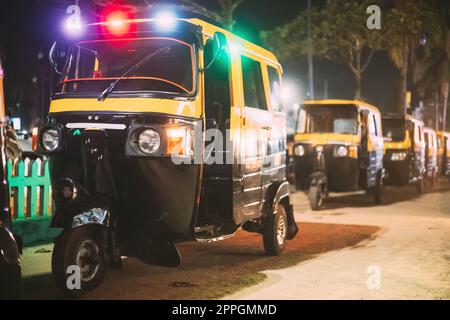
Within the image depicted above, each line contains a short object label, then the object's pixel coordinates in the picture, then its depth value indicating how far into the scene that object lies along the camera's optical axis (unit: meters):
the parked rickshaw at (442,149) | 28.33
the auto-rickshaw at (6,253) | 5.27
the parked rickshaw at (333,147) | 15.62
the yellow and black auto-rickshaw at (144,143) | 6.52
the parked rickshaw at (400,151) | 19.86
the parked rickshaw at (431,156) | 24.34
